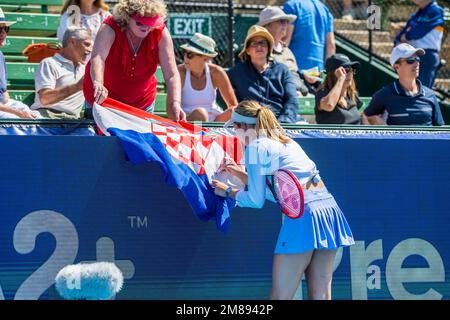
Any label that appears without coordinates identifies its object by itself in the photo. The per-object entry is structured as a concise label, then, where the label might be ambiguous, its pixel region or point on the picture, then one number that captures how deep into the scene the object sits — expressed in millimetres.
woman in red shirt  14578
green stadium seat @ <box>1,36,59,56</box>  22109
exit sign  23828
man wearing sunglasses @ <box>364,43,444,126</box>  17375
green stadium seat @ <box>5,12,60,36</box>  22766
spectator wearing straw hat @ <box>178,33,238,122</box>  17312
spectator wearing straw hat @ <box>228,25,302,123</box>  17109
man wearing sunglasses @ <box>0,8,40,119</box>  15055
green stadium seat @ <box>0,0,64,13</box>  23156
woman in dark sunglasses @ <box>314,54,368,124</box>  17391
